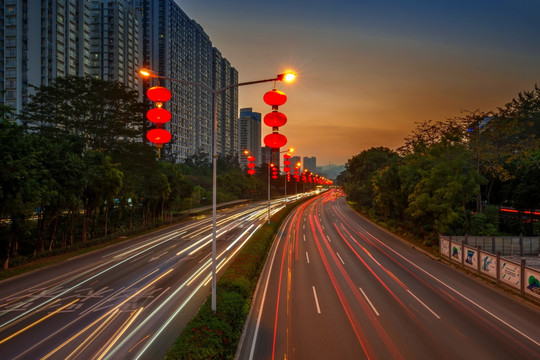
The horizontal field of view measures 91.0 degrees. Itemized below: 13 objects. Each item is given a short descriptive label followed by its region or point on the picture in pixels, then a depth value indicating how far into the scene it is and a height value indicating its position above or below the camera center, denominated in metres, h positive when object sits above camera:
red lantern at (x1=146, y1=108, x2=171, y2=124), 7.88 +2.04
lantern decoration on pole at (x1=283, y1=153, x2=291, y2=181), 23.13 +1.91
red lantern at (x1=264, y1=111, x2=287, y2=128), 8.08 +1.98
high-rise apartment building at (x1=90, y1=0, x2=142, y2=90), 86.50 +47.40
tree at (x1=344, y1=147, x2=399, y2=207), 49.50 +2.93
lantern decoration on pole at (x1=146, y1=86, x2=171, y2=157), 7.78 +2.04
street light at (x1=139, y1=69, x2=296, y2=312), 8.76 -0.02
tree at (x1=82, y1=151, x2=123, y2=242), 23.84 +0.01
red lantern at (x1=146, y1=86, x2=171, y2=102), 8.23 +2.80
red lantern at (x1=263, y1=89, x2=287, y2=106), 8.17 +2.67
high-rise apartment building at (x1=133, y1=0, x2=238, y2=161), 99.38 +48.68
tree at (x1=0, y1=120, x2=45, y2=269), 15.86 +0.57
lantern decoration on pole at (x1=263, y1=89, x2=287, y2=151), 8.08 +1.99
